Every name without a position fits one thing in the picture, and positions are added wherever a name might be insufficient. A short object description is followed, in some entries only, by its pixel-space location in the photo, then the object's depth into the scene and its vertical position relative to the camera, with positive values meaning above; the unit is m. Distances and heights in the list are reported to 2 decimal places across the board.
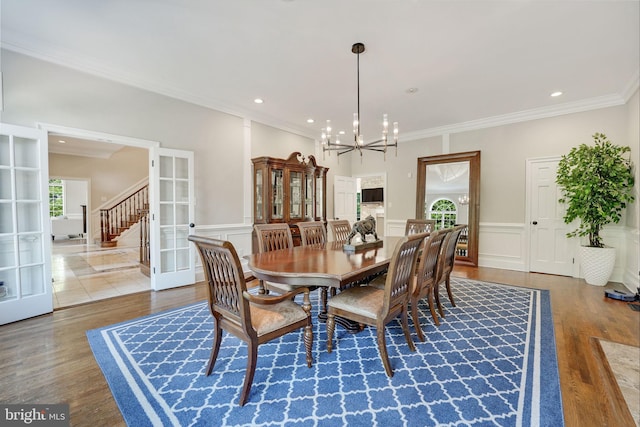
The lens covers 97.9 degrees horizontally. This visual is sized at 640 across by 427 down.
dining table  1.79 -0.40
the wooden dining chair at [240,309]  1.59 -0.65
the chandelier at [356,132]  2.80 +0.85
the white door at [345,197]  6.41 +0.30
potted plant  3.76 +0.24
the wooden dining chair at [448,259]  2.78 -0.53
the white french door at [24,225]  2.68 -0.14
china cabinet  4.68 +0.37
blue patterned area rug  1.53 -1.11
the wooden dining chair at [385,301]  1.87 -0.68
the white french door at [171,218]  3.72 -0.10
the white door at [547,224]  4.56 -0.26
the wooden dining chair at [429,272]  2.26 -0.56
